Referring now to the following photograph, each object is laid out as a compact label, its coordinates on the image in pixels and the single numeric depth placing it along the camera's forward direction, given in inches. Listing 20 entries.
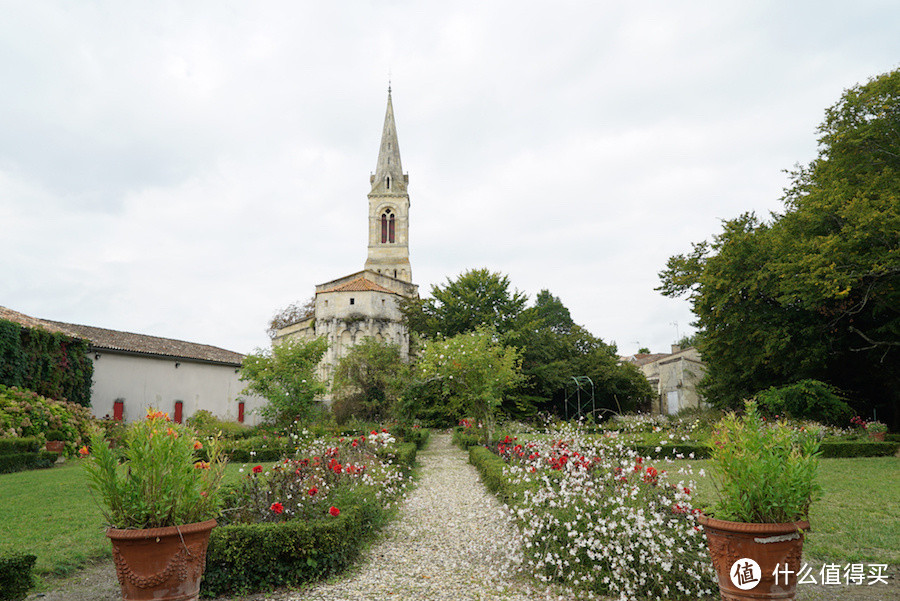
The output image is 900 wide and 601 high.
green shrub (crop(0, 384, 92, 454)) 561.9
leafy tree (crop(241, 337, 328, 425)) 711.1
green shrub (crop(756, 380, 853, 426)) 661.9
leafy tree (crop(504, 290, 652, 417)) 1204.5
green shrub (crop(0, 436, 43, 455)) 502.0
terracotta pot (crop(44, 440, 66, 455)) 578.9
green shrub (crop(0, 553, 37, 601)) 158.6
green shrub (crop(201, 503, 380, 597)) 195.3
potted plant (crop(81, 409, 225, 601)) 135.4
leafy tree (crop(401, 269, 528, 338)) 1302.9
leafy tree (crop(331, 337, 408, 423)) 1072.8
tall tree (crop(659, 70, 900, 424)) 580.7
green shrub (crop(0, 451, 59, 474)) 492.9
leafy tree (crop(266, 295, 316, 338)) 1956.2
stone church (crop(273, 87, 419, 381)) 1536.7
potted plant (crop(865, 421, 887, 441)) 631.8
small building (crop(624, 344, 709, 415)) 1393.9
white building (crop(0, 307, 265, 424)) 930.1
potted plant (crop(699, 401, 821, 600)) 135.9
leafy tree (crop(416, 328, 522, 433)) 657.6
